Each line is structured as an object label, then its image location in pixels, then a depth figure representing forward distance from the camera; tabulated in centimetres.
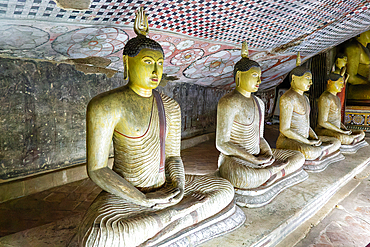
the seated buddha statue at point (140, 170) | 187
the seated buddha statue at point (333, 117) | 546
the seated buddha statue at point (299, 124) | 418
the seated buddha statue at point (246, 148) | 293
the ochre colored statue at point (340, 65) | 609
